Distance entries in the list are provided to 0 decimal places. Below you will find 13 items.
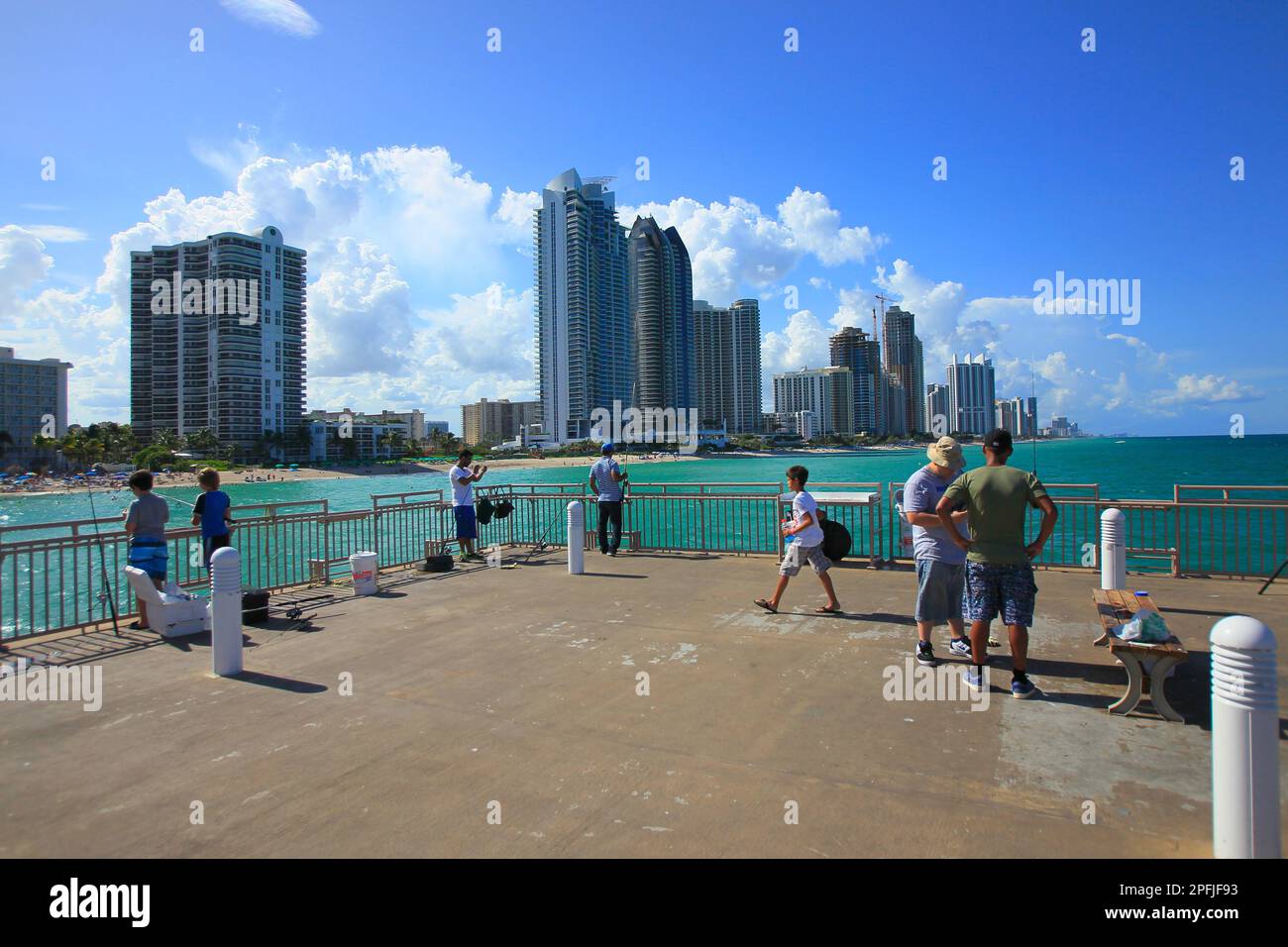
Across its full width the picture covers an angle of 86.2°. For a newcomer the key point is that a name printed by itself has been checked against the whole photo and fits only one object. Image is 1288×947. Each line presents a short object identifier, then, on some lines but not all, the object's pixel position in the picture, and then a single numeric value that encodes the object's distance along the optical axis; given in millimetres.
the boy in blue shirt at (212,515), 8312
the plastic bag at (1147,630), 4953
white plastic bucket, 9945
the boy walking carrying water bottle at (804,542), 8133
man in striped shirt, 12938
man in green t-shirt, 5418
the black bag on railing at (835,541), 11297
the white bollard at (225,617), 6332
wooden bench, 4836
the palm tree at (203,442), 120750
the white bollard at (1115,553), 8062
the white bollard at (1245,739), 2959
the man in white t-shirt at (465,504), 12789
